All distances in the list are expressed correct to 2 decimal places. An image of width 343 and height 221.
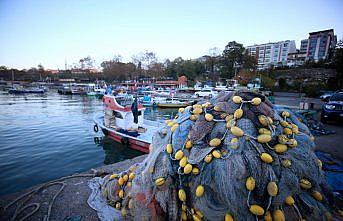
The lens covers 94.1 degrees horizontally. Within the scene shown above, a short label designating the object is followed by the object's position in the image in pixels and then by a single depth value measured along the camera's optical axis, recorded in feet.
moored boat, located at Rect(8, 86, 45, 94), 116.57
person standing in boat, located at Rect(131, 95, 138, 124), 23.53
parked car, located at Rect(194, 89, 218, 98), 84.09
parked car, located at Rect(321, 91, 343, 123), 21.42
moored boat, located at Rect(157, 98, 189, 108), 69.46
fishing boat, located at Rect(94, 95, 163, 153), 22.77
